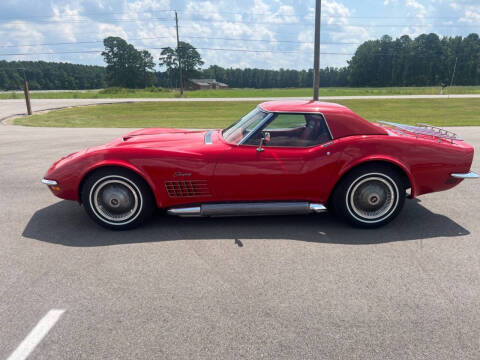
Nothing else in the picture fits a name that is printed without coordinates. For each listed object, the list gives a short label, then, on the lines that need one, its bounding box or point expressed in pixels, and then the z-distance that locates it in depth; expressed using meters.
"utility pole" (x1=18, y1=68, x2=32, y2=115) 18.44
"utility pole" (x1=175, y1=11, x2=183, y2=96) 40.32
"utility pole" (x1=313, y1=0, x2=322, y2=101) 13.29
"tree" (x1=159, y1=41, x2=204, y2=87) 80.25
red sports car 3.97
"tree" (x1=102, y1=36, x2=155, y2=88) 76.56
